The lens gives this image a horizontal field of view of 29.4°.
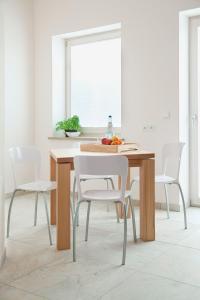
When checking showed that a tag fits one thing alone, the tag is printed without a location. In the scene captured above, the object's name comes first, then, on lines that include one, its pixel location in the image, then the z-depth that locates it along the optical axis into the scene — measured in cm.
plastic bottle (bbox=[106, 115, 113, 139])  371
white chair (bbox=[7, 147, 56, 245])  331
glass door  426
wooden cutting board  323
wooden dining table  286
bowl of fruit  331
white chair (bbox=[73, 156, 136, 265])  257
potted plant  512
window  497
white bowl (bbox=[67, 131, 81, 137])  511
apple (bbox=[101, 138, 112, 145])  337
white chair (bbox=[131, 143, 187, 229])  354
